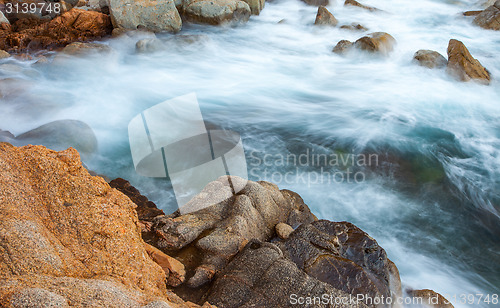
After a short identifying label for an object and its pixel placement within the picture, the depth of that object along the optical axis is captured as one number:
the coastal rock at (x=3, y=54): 10.84
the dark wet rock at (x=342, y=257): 3.68
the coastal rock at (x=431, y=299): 4.19
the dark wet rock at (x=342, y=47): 12.40
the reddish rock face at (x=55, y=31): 11.67
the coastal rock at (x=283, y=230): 4.32
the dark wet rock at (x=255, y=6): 15.88
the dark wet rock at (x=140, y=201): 4.60
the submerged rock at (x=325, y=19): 14.60
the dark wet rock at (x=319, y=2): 17.08
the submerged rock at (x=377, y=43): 12.01
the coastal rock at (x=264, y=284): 3.12
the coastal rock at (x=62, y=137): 7.27
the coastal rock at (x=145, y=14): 12.70
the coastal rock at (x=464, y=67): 10.61
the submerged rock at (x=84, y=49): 11.26
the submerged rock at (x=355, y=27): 14.14
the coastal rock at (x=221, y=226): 3.70
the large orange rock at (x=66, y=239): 2.29
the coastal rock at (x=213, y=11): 14.12
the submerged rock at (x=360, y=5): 16.48
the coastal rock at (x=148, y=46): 12.12
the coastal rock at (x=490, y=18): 14.07
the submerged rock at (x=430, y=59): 11.34
